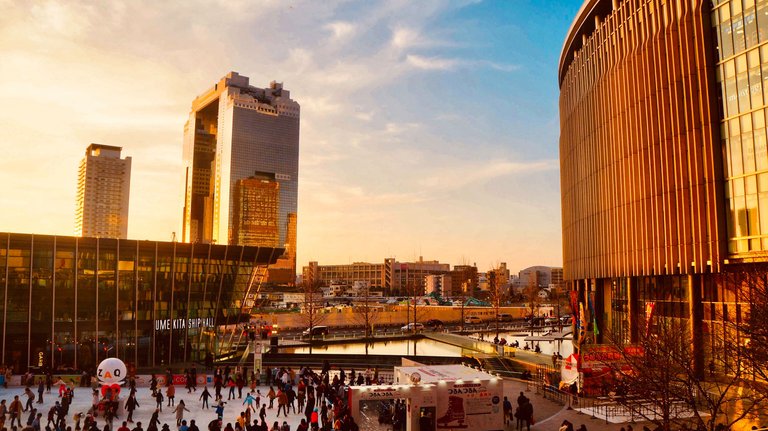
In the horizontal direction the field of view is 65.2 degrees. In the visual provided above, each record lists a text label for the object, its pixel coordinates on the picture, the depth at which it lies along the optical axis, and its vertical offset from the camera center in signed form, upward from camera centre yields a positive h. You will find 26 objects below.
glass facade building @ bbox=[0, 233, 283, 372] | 49.22 -1.33
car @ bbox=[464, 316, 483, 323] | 110.62 -6.87
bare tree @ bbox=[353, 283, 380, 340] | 97.64 -5.49
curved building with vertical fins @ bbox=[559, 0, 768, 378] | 35.19 +8.29
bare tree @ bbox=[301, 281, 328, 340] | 93.21 -5.45
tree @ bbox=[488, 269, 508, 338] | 90.66 -4.89
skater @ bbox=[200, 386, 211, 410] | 32.50 -6.27
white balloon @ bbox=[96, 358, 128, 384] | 30.80 -4.50
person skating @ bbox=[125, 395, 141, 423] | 29.48 -6.02
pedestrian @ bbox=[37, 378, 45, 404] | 32.91 -5.90
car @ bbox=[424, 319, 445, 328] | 98.84 -6.90
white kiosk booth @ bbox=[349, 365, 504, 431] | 25.34 -4.96
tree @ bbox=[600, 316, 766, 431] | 20.77 -3.98
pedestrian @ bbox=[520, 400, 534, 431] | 26.72 -5.80
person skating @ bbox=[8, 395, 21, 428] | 27.02 -5.65
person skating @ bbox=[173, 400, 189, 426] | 27.77 -5.93
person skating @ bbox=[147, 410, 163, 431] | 23.67 -5.62
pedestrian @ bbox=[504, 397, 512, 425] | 28.06 -5.96
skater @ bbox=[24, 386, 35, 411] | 29.66 -5.56
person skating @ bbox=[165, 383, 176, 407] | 32.50 -5.90
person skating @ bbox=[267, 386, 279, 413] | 33.34 -6.29
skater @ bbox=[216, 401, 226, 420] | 28.11 -5.96
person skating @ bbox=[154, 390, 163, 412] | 31.39 -6.05
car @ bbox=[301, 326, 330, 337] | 79.25 -6.44
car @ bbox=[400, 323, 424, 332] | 84.51 -6.57
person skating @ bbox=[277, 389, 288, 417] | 30.78 -6.02
